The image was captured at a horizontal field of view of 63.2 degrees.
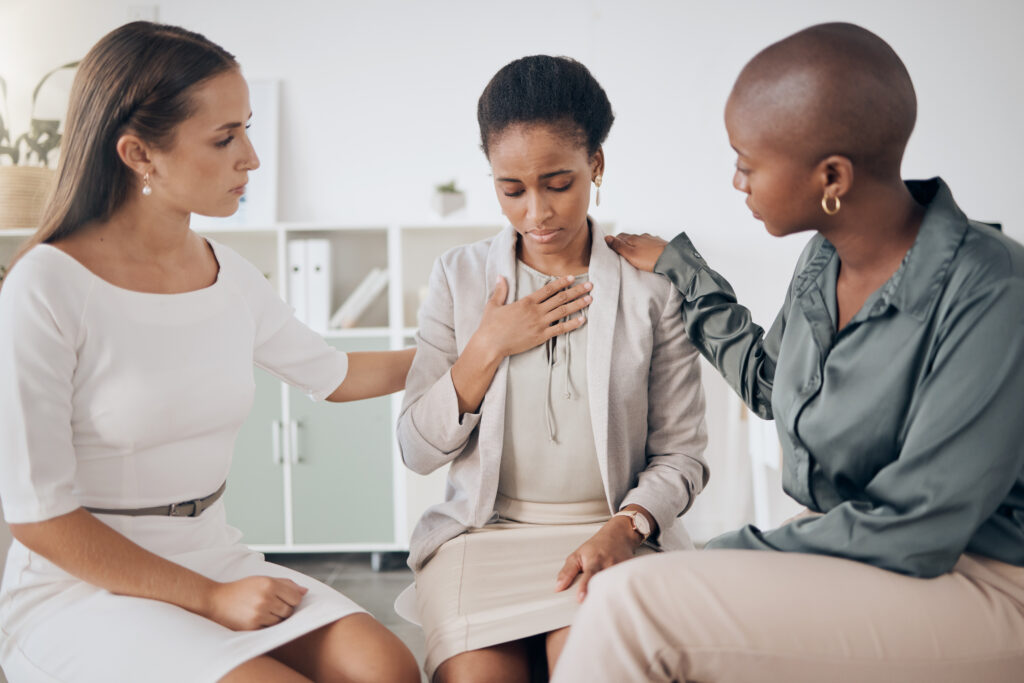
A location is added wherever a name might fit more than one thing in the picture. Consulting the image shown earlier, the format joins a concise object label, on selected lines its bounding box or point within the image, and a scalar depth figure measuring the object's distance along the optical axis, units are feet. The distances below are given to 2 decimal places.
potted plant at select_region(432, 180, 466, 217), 10.88
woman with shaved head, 2.93
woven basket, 10.02
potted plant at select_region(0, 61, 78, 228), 10.03
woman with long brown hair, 3.45
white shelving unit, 10.61
